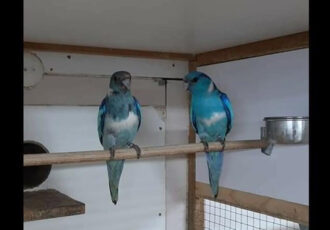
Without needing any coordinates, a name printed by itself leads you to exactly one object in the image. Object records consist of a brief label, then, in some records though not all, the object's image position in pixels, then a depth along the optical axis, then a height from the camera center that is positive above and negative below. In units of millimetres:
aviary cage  890 -67
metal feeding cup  923 -29
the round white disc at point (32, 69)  1044 +122
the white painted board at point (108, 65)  1102 +150
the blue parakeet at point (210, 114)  1069 +9
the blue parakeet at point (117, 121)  988 -9
